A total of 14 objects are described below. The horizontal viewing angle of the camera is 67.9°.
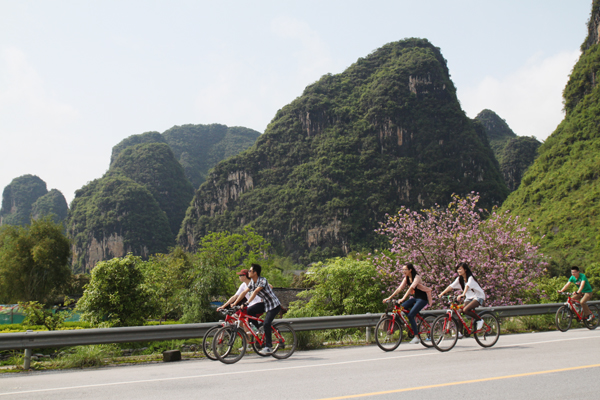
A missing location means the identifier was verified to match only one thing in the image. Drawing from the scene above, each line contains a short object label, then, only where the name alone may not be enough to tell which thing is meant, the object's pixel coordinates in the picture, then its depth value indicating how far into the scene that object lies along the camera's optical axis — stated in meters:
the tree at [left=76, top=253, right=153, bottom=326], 22.00
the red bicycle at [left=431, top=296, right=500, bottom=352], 9.46
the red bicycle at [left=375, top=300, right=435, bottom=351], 9.54
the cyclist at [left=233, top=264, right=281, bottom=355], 8.86
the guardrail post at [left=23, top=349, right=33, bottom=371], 8.34
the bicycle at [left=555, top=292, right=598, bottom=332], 13.79
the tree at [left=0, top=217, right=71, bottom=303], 41.96
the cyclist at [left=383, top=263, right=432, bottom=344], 9.59
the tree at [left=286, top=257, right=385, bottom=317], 20.42
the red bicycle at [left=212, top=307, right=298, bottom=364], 8.45
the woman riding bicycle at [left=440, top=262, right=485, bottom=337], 9.84
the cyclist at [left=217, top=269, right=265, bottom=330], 8.95
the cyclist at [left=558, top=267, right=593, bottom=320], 13.70
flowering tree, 18.66
